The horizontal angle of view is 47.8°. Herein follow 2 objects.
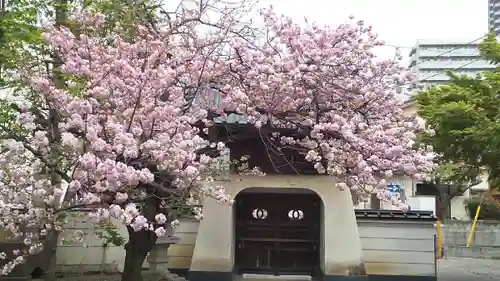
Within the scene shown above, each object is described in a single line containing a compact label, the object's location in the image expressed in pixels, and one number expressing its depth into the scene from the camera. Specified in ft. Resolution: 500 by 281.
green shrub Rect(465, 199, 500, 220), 93.97
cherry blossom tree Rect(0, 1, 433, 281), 22.66
